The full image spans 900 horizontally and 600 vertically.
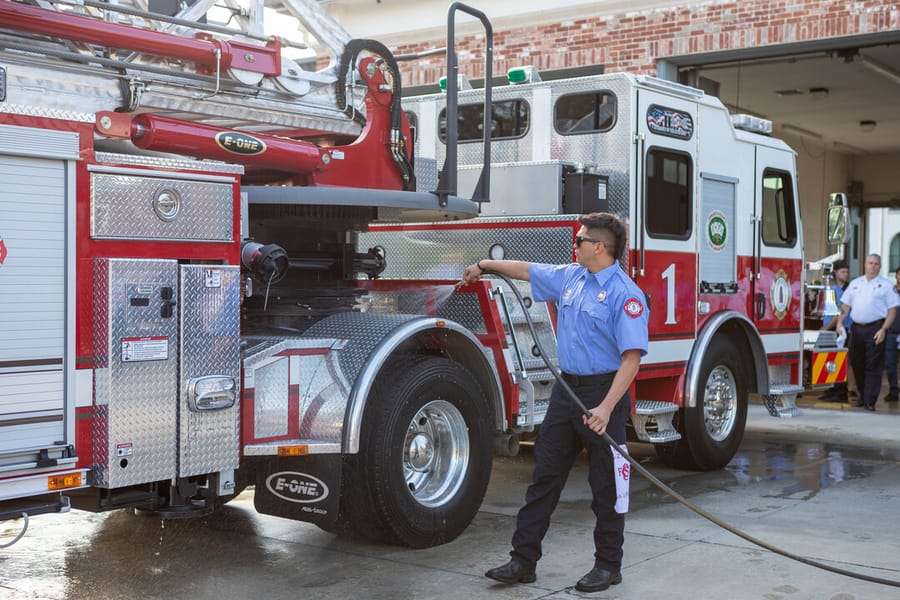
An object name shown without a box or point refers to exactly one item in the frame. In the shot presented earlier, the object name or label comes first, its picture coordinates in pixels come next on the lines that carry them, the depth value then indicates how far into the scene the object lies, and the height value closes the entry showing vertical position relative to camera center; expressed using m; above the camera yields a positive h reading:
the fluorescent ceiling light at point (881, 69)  16.16 +3.26
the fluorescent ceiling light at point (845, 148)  24.94 +3.21
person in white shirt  13.03 -0.31
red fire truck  4.49 +0.12
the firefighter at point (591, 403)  5.24 -0.52
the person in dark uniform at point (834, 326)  13.09 -0.43
